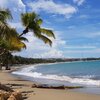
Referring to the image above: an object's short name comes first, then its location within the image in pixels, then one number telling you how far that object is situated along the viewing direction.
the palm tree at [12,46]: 7.94
